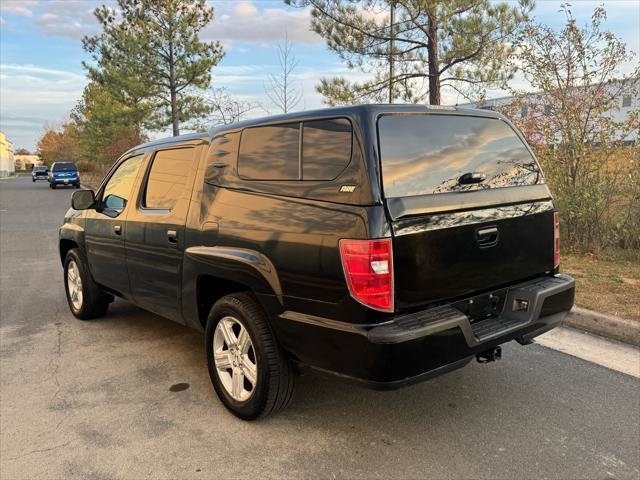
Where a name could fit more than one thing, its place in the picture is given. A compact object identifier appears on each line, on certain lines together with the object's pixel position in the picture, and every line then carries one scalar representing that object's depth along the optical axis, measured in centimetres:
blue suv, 3724
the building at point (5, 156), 8644
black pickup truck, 262
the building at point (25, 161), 13262
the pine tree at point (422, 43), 1218
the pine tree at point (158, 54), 2439
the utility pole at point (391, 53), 1226
